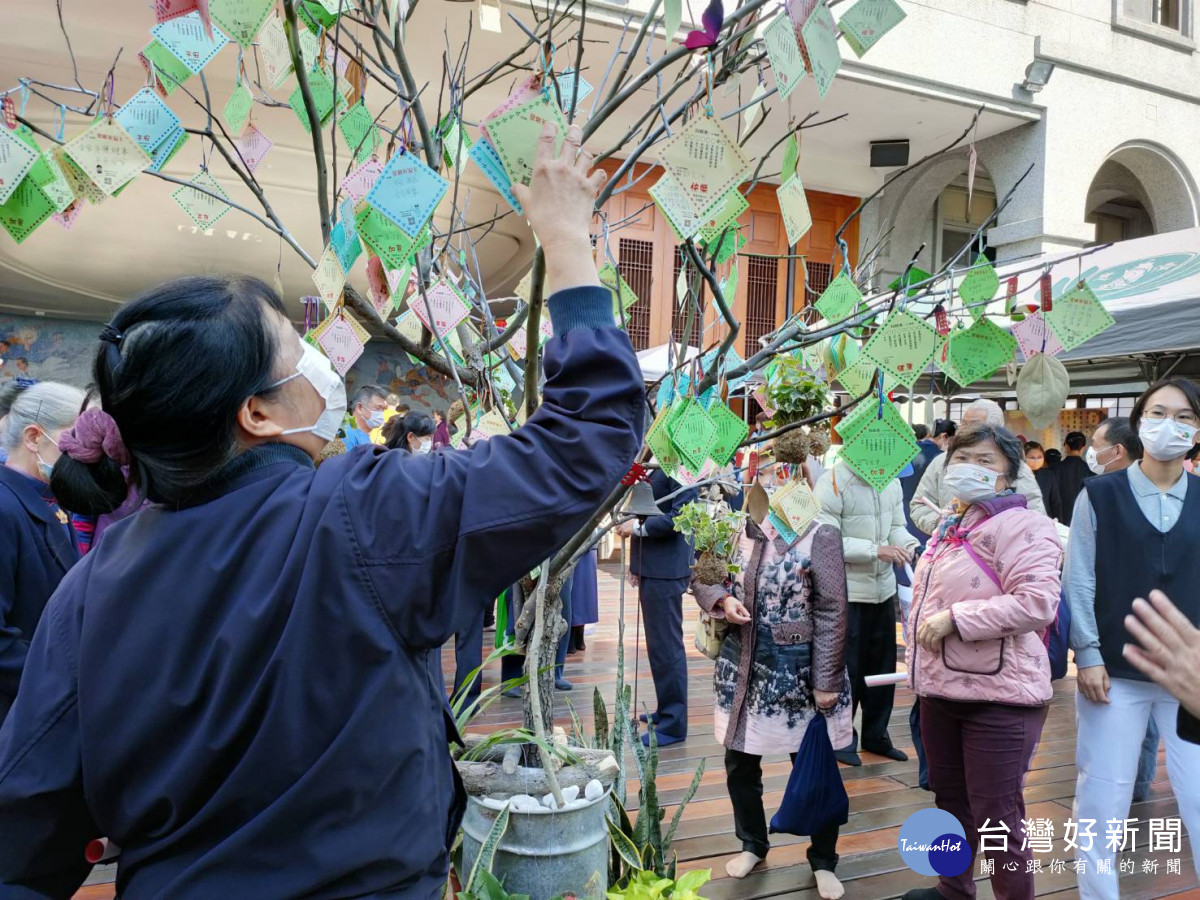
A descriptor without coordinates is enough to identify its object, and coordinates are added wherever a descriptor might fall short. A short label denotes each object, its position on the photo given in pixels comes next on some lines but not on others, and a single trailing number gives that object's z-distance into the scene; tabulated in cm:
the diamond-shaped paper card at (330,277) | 156
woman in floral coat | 301
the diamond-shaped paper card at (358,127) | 190
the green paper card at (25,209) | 163
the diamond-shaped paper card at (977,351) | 174
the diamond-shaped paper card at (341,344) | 166
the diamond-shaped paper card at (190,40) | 161
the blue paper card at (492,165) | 125
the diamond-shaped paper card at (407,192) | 138
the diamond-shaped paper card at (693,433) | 157
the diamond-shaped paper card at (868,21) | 148
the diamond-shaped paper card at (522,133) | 120
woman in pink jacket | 255
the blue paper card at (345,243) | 165
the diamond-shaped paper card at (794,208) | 158
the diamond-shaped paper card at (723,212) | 130
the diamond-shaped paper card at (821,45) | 131
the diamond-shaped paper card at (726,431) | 168
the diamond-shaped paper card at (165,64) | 175
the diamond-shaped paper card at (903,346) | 166
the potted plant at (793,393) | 220
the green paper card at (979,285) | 183
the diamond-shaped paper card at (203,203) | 191
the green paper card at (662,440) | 163
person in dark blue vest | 266
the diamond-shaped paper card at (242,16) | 143
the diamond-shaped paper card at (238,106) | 186
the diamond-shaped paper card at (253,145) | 203
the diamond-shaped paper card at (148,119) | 165
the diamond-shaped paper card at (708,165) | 129
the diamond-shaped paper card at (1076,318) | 172
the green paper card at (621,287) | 210
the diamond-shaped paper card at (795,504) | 217
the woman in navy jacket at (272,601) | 99
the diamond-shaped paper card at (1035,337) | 181
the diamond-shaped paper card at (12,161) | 158
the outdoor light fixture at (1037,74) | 968
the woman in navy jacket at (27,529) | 228
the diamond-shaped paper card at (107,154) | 157
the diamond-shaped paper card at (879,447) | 168
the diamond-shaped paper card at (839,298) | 190
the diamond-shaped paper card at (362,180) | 156
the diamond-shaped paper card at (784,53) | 129
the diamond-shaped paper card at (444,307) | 183
